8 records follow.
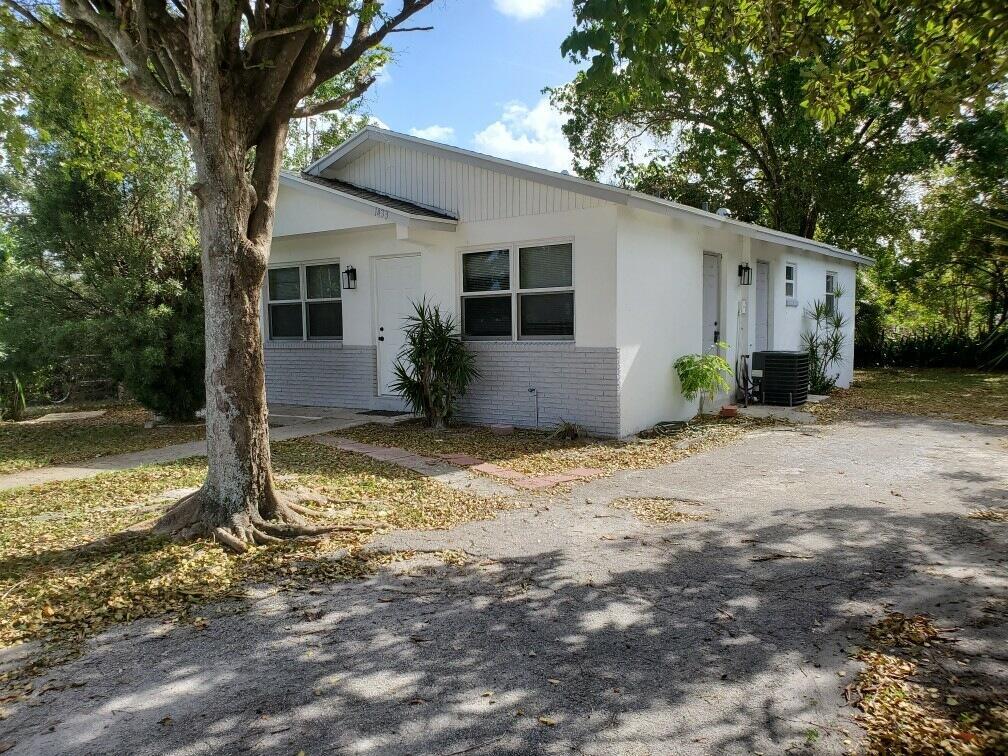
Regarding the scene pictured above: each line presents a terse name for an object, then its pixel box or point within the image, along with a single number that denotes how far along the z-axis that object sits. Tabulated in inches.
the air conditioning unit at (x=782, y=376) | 466.9
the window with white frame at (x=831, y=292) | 617.0
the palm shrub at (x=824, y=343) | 570.9
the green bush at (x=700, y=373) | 388.5
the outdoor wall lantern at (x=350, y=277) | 453.7
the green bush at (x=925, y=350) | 819.4
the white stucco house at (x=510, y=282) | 353.7
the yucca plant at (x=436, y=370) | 381.4
